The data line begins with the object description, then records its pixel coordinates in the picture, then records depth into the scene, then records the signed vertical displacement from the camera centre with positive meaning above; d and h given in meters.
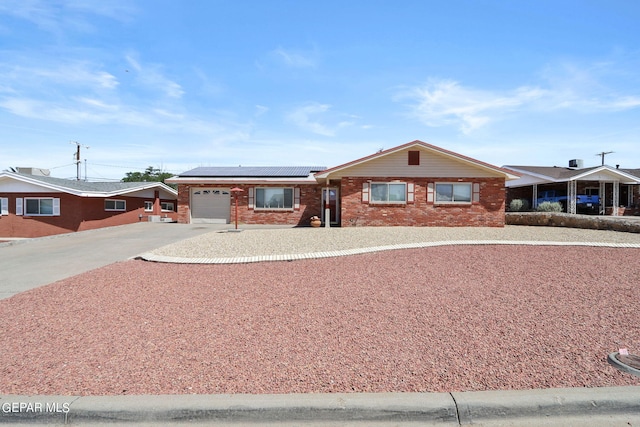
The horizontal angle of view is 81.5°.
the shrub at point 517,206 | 24.75 +0.01
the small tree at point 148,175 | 65.56 +5.74
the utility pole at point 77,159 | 39.56 +5.17
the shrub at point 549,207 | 21.80 -0.05
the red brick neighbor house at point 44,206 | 20.88 +0.04
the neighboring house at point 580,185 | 24.50 +1.55
